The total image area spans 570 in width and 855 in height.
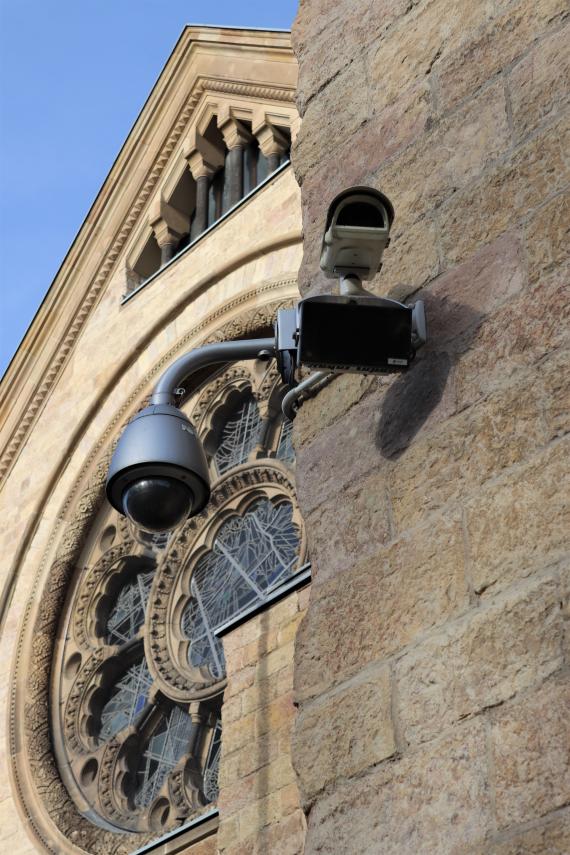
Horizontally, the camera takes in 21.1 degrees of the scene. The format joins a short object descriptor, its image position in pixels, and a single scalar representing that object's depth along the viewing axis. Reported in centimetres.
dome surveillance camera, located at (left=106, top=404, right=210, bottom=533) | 480
